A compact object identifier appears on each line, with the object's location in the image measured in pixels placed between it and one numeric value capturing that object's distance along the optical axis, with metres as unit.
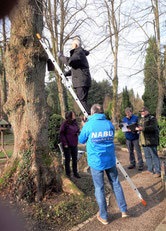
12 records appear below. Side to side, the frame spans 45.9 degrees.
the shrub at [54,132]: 7.96
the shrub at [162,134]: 8.72
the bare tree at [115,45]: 14.89
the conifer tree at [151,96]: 26.98
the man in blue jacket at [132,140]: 6.33
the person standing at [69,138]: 5.20
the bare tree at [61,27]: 6.84
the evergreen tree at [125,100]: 31.08
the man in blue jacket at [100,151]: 3.19
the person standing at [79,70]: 3.55
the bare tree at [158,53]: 13.27
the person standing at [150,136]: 5.47
